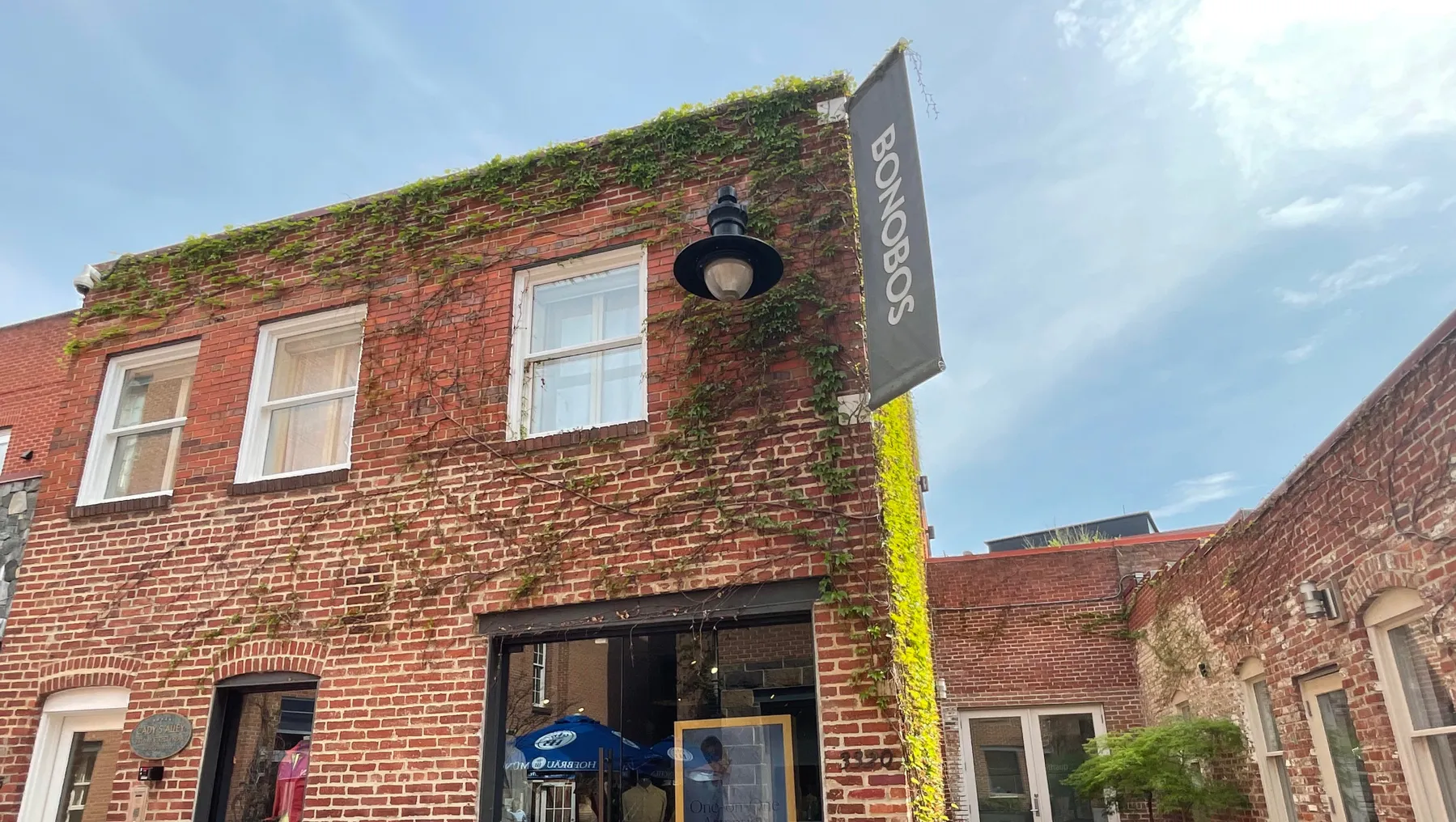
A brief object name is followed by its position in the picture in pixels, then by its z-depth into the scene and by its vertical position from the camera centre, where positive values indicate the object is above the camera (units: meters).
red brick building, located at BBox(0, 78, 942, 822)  5.68 +1.77
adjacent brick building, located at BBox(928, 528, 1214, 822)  13.60 +1.51
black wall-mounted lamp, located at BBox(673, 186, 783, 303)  5.39 +2.92
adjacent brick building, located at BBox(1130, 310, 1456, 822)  4.91 +0.96
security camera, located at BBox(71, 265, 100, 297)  8.55 +4.59
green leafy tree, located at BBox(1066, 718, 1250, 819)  9.44 +0.01
